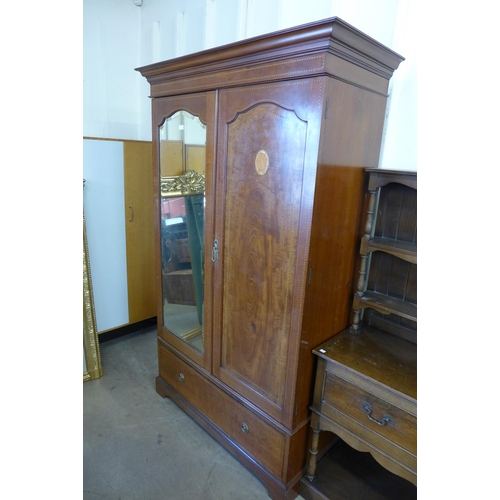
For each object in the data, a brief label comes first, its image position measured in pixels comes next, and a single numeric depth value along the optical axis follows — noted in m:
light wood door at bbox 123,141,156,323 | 2.70
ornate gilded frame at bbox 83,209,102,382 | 2.39
